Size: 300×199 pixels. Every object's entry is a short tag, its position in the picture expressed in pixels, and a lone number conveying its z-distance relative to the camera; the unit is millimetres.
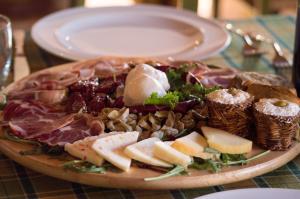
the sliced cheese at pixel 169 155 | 762
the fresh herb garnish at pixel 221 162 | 775
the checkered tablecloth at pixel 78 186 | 780
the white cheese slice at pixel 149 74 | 890
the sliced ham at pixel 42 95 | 913
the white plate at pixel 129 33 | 1150
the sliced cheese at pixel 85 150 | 766
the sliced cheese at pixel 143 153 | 763
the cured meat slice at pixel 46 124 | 815
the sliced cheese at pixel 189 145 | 780
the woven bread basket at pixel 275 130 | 800
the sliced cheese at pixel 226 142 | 792
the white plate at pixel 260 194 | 722
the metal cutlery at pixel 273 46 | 1124
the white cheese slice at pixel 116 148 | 762
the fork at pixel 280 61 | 1122
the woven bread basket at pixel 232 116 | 815
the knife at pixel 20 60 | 1097
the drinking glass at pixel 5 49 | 1005
